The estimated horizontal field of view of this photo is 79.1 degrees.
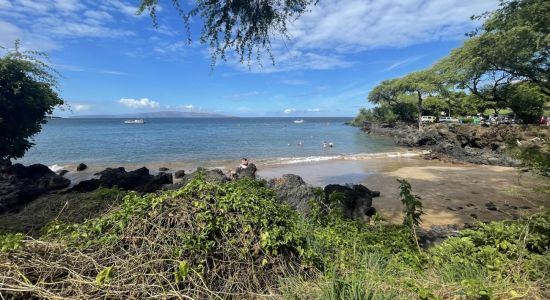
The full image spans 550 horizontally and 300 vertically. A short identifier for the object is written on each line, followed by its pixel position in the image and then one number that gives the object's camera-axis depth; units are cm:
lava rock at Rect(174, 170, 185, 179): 2114
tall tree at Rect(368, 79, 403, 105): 6156
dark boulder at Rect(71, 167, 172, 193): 1505
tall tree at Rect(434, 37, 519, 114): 2353
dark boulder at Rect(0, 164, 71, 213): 1064
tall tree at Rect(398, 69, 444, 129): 4950
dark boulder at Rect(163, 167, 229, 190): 1195
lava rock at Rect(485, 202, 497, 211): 1216
